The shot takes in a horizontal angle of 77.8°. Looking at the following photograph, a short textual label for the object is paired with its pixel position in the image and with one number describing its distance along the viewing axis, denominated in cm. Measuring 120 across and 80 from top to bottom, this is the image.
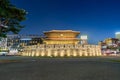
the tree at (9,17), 1072
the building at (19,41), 5911
